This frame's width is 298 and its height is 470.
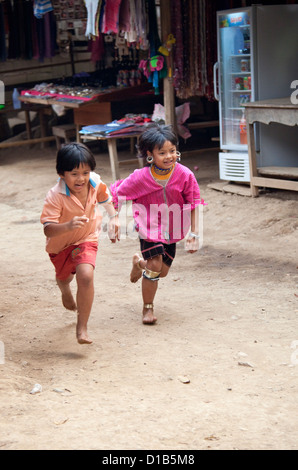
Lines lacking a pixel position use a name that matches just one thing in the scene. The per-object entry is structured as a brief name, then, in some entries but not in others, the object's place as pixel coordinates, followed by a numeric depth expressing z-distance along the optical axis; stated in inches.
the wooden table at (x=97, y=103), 859.5
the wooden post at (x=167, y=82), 726.5
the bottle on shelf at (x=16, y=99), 1012.6
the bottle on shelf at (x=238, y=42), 688.4
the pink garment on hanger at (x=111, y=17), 763.4
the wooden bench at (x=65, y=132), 960.0
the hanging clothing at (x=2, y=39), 995.0
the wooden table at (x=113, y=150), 756.1
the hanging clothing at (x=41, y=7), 893.4
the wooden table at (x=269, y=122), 599.8
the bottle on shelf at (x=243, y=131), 705.9
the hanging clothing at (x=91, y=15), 776.1
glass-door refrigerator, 653.9
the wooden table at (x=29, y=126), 1017.5
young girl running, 350.8
